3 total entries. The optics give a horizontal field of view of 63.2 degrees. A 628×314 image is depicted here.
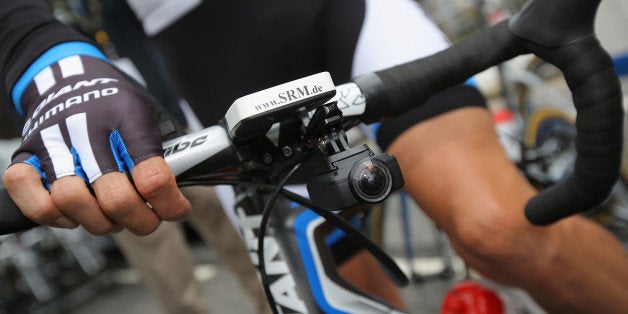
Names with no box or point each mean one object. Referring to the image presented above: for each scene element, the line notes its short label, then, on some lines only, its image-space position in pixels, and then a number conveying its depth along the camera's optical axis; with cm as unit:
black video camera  48
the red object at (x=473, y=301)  99
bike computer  48
